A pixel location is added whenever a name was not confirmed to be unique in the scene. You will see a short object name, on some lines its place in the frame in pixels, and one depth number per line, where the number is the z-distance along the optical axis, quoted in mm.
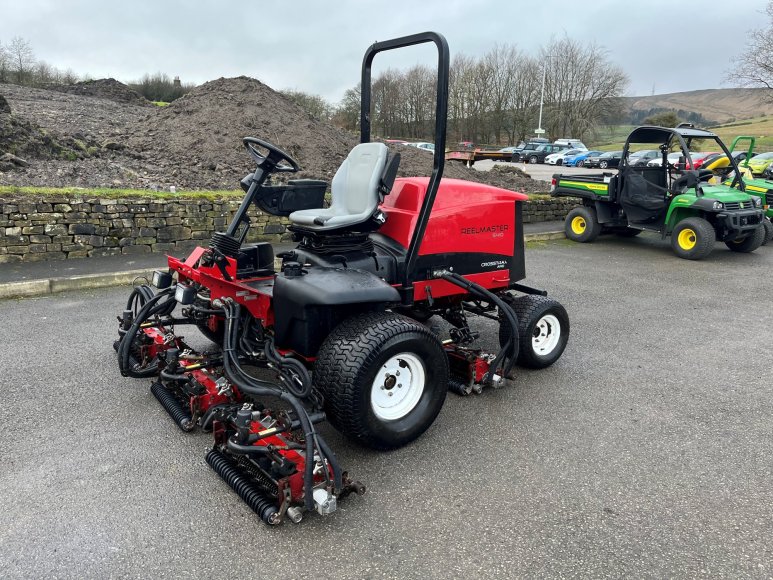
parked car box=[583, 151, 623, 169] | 33369
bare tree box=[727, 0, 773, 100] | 30656
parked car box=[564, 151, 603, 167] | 35812
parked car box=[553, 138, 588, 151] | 41250
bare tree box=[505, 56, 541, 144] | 57656
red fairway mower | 2738
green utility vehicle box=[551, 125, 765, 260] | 8984
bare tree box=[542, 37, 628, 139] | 59312
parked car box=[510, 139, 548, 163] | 39194
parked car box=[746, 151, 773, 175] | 15617
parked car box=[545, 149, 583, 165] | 37219
